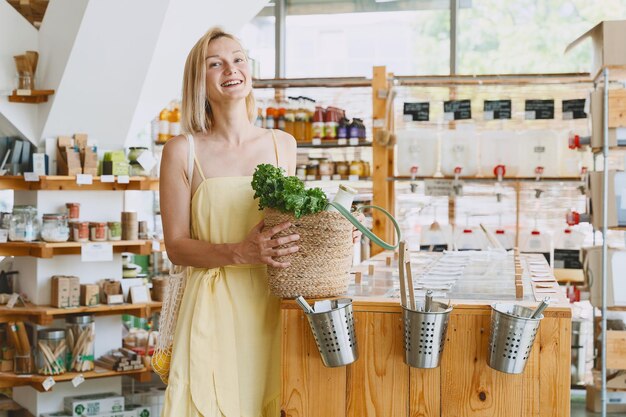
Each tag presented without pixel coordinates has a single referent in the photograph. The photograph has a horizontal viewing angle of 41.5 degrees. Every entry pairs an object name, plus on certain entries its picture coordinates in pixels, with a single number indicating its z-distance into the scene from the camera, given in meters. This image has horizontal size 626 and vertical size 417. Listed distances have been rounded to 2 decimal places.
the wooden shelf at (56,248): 4.32
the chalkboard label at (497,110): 5.45
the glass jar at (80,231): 4.49
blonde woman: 2.09
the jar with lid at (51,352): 4.41
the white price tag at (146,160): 4.69
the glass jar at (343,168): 5.92
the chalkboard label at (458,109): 5.49
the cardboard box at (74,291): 4.49
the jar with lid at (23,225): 4.45
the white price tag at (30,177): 4.40
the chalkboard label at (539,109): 5.40
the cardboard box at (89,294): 4.55
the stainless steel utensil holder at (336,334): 1.91
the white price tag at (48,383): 4.31
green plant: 1.92
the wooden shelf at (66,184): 4.41
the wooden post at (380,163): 5.54
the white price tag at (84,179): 4.43
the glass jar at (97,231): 4.53
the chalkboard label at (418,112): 5.57
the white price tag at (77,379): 4.37
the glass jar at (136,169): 4.75
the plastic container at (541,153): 5.39
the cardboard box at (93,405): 4.51
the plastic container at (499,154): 5.43
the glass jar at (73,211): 4.56
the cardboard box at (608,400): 5.07
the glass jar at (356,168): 5.90
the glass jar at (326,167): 5.88
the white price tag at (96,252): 4.43
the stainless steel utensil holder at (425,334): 1.86
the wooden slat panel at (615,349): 4.60
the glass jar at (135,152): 4.74
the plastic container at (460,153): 5.50
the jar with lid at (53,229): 4.40
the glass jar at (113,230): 4.61
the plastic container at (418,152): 5.56
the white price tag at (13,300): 4.52
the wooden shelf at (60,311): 4.37
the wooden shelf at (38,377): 4.36
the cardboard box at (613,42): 4.30
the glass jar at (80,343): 4.48
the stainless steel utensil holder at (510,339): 1.82
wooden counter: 1.94
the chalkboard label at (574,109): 5.37
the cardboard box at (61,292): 4.45
